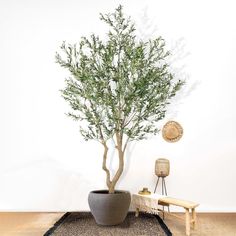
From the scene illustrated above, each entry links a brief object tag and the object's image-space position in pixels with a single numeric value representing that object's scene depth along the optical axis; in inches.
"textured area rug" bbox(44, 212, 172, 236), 184.2
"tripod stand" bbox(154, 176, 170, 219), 235.5
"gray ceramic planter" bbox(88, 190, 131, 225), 193.6
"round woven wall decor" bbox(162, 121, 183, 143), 238.8
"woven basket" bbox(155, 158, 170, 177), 223.8
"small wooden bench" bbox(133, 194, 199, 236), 183.6
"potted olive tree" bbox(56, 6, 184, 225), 195.9
